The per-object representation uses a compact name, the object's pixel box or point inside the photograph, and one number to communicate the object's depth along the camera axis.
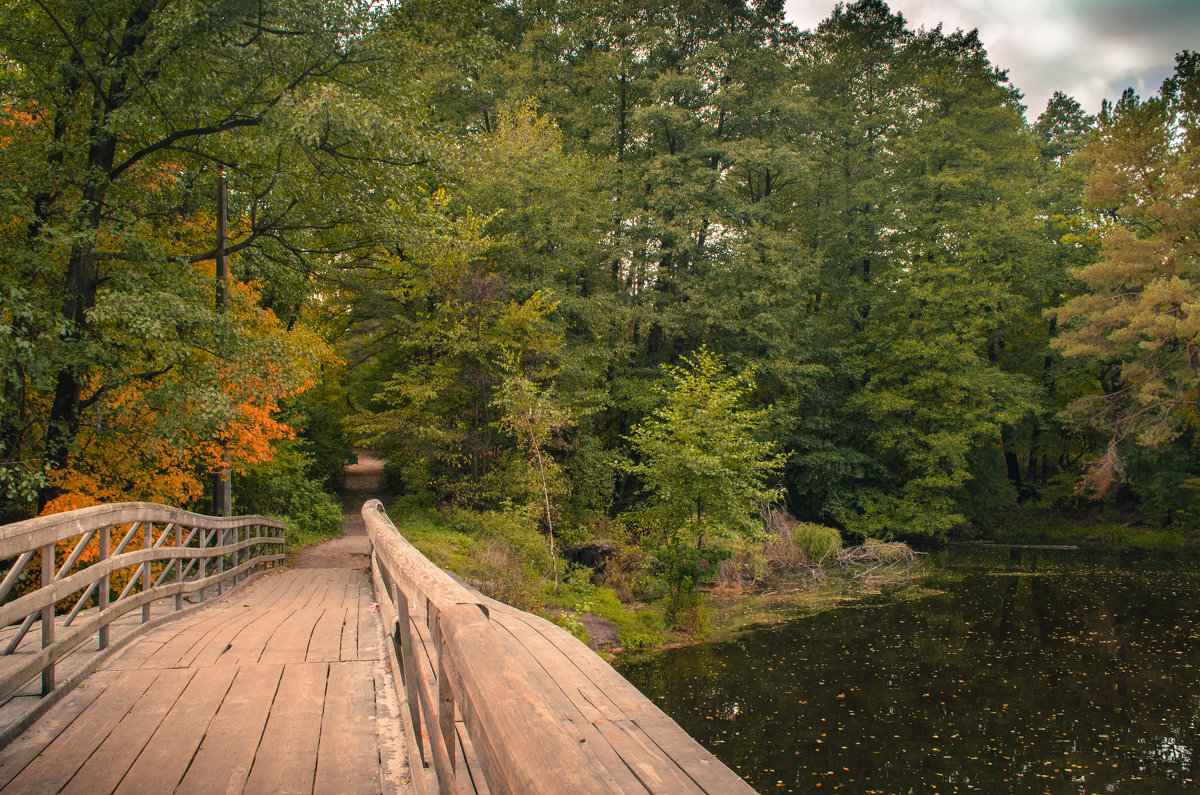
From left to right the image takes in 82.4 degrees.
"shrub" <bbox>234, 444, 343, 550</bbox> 18.36
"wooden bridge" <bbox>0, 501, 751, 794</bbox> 1.24
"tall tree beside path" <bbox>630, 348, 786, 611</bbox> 14.64
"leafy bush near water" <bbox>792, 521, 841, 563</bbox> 20.30
